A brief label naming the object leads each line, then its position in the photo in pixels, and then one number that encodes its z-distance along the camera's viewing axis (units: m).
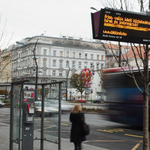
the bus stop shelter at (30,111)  7.51
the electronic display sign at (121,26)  6.87
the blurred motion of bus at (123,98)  15.12
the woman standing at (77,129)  7.38
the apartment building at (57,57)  88.94
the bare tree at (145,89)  6.93
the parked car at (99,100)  66.62
